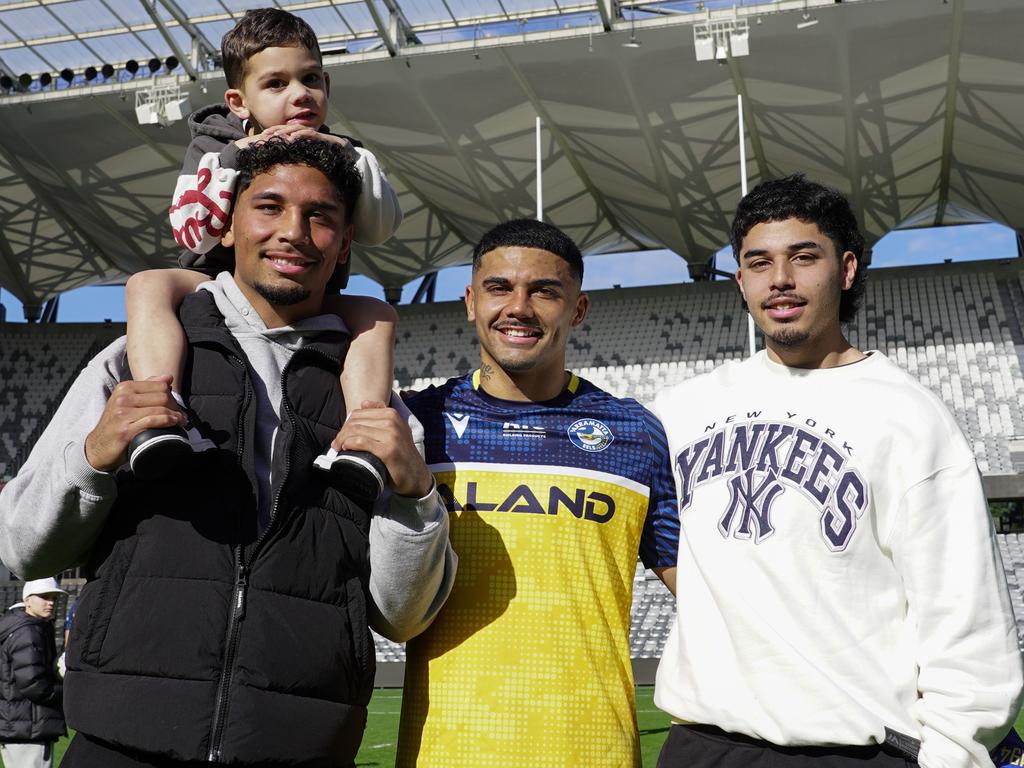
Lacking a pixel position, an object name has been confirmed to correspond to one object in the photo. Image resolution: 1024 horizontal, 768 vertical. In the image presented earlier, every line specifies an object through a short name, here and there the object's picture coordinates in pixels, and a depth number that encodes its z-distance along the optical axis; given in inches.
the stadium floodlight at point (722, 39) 661.9
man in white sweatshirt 88.4
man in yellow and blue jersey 100.2
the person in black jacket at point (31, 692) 256.1
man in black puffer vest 78.6
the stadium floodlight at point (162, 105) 770.8
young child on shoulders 81.3
